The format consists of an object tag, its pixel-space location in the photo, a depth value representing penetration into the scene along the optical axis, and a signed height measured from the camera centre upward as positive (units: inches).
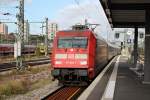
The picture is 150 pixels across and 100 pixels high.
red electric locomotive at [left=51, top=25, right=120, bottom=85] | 880.3 -25.0
